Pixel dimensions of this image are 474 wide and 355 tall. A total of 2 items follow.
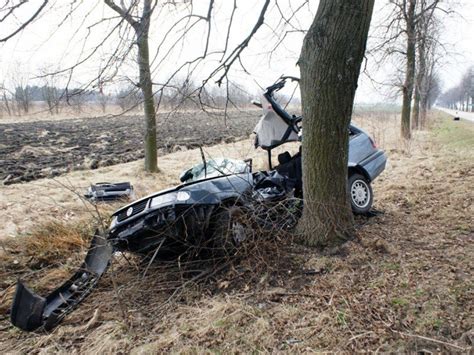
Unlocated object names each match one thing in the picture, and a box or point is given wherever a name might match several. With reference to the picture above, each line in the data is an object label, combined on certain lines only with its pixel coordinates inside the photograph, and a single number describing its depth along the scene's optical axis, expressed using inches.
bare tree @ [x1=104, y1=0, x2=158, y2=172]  182.3
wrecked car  137.0
